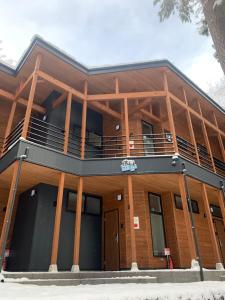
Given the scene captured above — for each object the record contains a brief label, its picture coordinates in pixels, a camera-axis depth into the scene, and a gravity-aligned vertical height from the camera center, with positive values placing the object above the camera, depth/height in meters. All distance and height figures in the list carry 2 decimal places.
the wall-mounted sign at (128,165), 10.59 +4.05
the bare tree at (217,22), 6.56 +6.04
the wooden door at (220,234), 15.23 +2.11
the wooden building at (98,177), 10.18 +3.71
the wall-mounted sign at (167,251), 11.39 +0.86
